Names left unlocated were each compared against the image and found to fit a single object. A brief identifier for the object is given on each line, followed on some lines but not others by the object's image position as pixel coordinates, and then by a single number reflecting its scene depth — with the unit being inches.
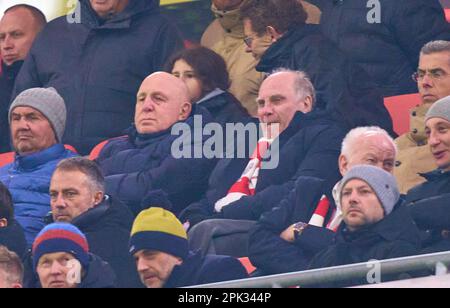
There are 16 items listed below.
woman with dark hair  438.0
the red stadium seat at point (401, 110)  426.9
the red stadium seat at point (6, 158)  464.1
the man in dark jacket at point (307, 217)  404.2
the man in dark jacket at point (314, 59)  422.6
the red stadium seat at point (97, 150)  451.2
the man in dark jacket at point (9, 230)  428.5
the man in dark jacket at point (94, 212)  416.5
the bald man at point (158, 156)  433.4
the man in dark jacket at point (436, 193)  399.9
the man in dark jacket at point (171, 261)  406.3
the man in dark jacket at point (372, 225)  394.0
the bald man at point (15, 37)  486.3
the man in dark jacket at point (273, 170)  415.2
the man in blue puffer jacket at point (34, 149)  442.0
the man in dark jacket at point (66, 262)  409.1
